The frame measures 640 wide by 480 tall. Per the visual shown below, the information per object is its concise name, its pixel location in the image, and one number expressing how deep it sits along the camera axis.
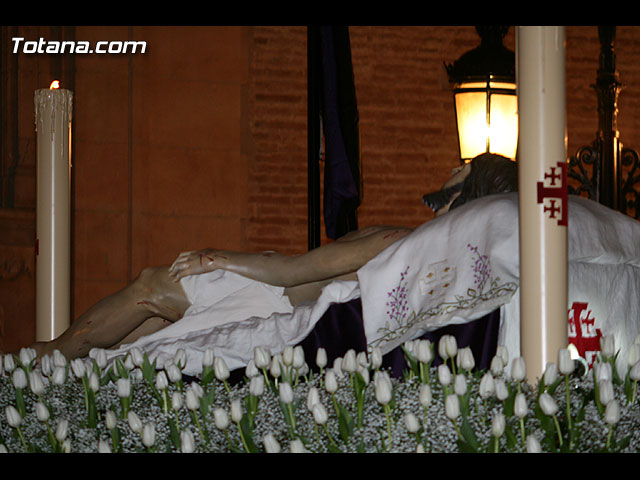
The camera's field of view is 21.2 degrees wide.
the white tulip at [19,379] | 4.20
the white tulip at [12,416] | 3.96
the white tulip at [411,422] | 3.62
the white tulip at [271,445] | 3.58
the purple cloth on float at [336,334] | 5.01
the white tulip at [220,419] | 3.70
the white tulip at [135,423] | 3.79
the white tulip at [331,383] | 3.81
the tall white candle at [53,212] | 5.44
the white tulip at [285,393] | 3.77
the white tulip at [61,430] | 3.85
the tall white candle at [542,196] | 3.93
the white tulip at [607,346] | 3.87
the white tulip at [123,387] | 4.03
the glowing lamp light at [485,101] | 6.87
